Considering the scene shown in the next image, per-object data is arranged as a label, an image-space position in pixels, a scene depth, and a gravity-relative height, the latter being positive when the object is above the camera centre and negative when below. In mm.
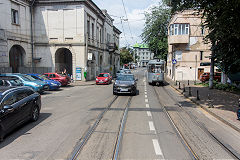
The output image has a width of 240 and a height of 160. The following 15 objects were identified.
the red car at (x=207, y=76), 27062 -652
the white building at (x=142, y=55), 147800 +12918
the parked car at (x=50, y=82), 17719 -1042
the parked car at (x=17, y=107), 5680 -1237
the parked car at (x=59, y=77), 20766 -658
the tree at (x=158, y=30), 43125 +9653
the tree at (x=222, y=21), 8719 +2456
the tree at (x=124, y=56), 72825 +5834
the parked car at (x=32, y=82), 14992 -910
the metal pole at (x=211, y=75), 19559 -367
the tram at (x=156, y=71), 22797 +41
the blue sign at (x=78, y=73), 27219 -271
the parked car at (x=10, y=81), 12991 -752
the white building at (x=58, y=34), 26578 +5270
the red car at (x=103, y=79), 24312 -1009
